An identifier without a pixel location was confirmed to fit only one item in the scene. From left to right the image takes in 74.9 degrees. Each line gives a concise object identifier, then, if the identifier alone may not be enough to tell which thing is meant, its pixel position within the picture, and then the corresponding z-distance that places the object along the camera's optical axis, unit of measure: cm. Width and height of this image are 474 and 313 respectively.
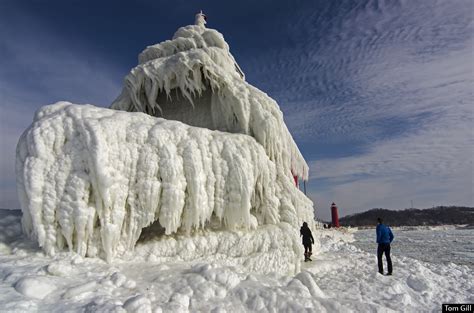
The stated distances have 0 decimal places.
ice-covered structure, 630
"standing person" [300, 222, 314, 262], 979
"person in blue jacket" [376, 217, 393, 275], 820
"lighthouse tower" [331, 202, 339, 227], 4894
